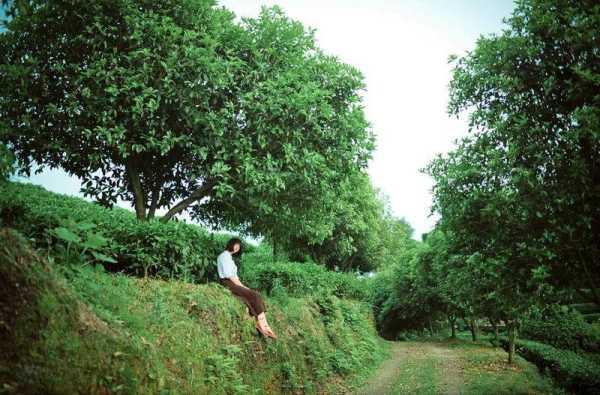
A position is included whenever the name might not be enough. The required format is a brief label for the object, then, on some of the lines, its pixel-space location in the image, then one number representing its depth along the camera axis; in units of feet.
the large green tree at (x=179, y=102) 35.53
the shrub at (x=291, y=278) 52.07
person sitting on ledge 34.71
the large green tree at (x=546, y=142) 28.48
